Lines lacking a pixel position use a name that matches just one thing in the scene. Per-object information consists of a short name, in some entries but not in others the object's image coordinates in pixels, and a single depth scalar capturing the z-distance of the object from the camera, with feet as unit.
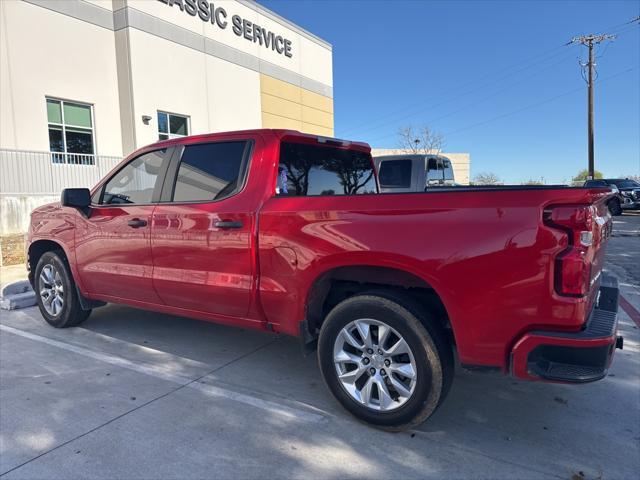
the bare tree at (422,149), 146.74
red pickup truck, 7.98
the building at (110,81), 45.57
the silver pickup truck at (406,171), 30.81
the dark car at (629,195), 76.23
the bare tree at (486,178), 174.67
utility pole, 98.17
